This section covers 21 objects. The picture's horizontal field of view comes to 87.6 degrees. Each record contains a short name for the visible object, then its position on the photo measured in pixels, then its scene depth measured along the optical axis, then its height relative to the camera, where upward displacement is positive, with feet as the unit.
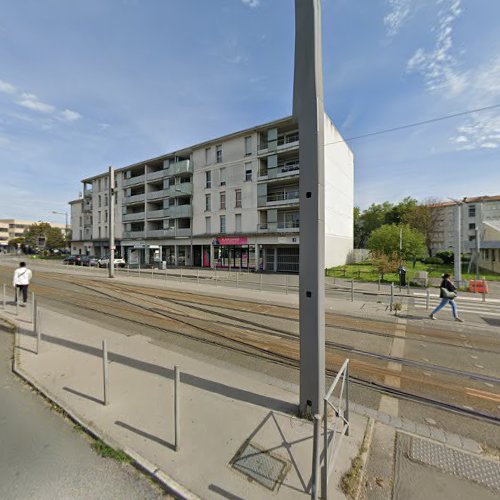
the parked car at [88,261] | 116.98 -6.31
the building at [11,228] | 311.29 +24.45
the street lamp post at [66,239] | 229.17 +8.08
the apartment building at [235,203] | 90.12 +17.70
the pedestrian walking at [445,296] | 29.91 -5.68
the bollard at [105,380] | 12.25 -6.23
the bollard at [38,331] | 18.10 -5.92
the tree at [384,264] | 66.13 -4.73
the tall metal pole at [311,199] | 10.87 +1.99
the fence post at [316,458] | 7.05 -5.82
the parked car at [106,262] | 113.30 -6.39
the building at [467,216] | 173.58 +20.59
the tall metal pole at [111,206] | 68.85 +11.09
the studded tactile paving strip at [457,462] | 8.75 -7.84
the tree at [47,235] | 229.86 +11.51
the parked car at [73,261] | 127.85 -6.48
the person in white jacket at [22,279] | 32.12 -3.82
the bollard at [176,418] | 9.54 -6.32
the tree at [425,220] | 155.63 +15.92
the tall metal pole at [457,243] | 55.24 +0.54
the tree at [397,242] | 93.81 +1.48
